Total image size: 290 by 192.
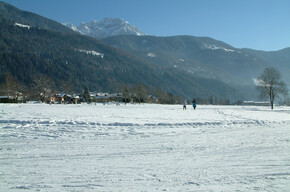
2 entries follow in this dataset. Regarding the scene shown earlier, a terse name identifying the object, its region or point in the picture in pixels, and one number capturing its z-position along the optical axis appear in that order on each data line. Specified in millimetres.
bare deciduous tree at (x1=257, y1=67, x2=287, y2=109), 49500
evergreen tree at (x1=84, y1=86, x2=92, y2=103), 86244
